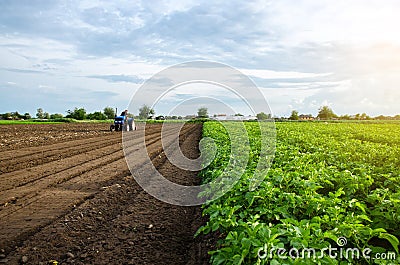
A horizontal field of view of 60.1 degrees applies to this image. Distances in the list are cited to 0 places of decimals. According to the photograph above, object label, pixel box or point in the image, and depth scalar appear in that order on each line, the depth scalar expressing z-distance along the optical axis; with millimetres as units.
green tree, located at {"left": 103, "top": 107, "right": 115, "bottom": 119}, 81688
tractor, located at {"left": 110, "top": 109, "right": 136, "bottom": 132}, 26219
